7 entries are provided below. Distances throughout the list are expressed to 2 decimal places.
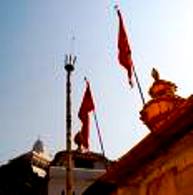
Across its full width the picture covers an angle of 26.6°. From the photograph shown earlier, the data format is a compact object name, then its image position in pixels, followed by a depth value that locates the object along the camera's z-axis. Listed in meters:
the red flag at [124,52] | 14.29
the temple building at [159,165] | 6.39
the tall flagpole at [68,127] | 13.57
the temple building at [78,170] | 26.58
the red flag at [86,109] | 15.94
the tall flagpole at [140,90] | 13.47
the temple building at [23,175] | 30.03
